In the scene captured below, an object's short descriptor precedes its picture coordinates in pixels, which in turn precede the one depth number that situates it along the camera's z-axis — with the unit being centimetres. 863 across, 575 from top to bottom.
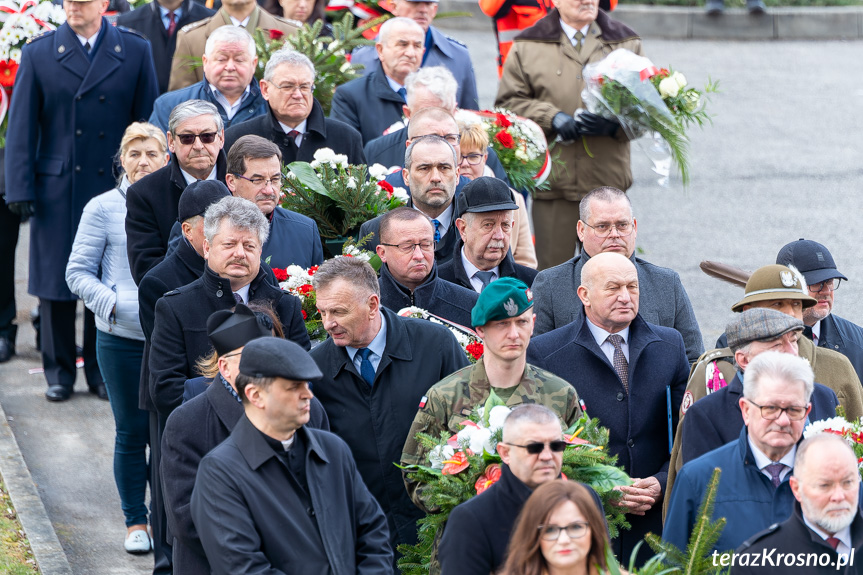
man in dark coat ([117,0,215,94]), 2266
